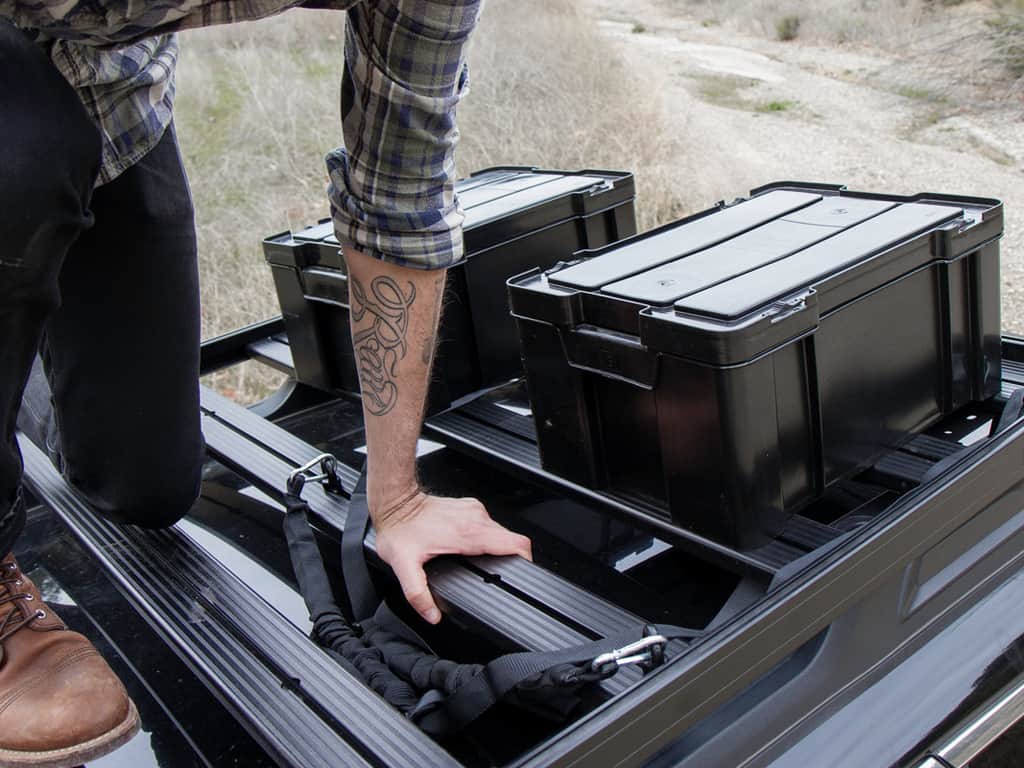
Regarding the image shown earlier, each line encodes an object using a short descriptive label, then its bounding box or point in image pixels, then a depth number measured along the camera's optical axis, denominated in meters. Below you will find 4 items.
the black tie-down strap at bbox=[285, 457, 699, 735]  1.25
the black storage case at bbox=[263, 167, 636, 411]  2.17
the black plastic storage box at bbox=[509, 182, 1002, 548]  1.51
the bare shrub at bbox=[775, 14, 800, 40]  13.05
